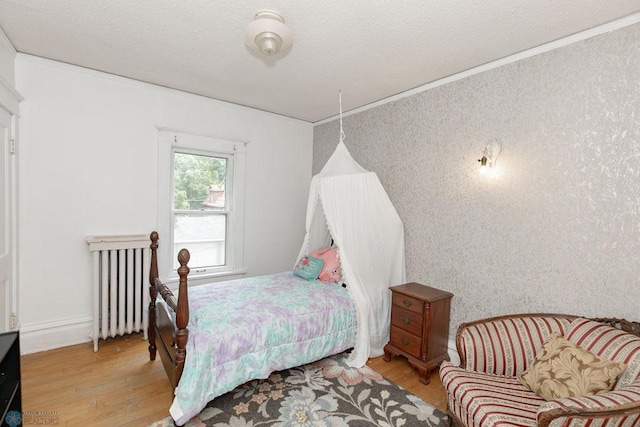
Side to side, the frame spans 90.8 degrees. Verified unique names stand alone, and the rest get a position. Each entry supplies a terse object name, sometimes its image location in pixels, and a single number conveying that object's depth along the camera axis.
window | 3.57
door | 2.50
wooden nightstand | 2.70
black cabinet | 1.57
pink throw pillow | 3.32
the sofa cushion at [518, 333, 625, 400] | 1.65
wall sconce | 2.65
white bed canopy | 3.01
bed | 2.03
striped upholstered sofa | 1.38
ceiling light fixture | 1.97
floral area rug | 2.13
